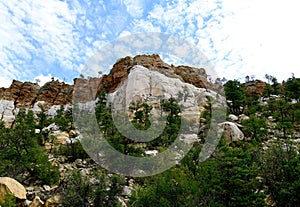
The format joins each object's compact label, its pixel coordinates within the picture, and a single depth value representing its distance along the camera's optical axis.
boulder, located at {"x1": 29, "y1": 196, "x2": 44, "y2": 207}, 18.68
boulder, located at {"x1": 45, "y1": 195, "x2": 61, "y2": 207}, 19.73
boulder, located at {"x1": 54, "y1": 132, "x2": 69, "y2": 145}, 34.32
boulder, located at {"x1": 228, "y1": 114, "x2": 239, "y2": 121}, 42.09
